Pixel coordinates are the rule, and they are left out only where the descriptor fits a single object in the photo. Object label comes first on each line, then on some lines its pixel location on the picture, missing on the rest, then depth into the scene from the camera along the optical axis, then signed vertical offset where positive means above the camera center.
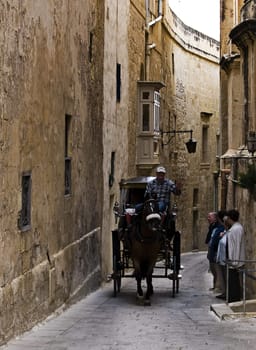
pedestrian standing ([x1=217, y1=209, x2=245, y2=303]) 11.78 -1.53
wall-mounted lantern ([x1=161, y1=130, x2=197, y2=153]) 26.82 +0.47
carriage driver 13.05 -0.58
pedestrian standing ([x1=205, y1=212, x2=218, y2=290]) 14.77 -1.44
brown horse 12.17 -1.52
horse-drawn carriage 12.34 -1.55
